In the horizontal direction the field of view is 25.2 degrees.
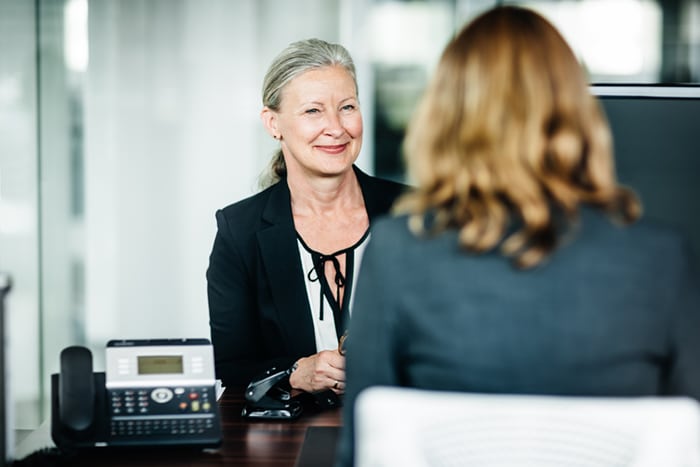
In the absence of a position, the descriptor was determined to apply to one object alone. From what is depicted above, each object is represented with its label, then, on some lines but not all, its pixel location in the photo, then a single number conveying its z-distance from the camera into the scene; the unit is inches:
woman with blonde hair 71.5
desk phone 87.2
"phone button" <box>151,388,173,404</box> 89.0
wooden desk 86.1
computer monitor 98.2
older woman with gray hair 109.6
